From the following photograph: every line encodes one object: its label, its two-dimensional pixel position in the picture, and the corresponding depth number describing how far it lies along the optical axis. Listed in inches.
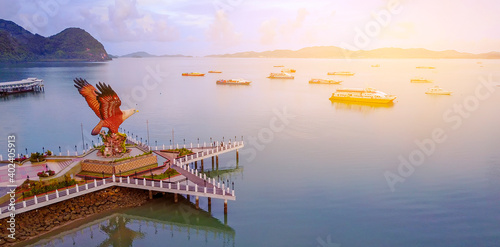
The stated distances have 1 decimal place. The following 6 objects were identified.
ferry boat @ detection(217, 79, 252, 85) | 6186.0
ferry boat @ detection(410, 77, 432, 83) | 6500.0
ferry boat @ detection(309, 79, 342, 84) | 6417.3
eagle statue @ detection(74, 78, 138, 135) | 1409.9
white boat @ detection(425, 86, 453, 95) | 4724.4
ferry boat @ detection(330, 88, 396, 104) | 4143.7
